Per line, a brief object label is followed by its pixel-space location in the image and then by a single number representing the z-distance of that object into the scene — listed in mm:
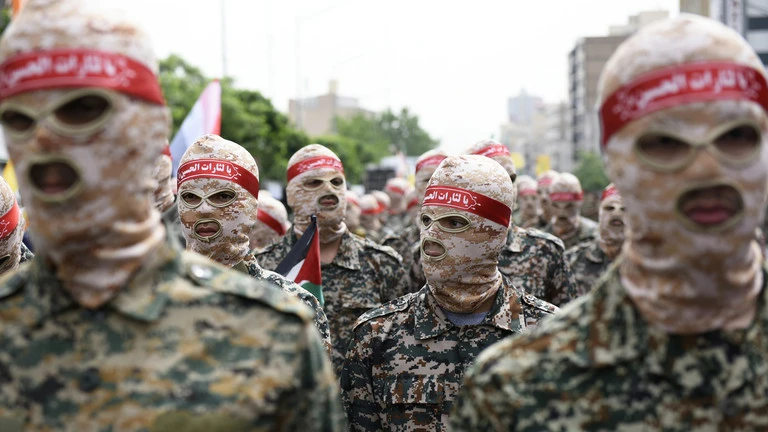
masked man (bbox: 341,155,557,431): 5371
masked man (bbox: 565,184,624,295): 10430
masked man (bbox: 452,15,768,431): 2926
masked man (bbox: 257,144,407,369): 8320
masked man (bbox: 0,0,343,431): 2939
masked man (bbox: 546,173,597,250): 13219
